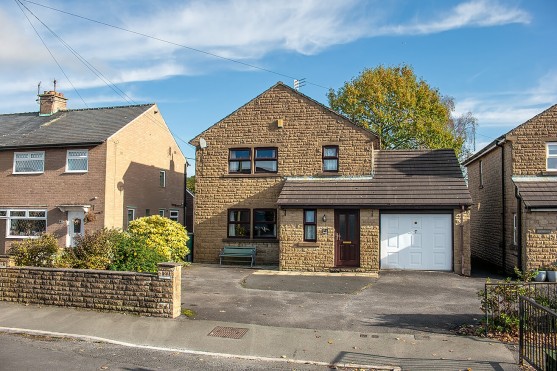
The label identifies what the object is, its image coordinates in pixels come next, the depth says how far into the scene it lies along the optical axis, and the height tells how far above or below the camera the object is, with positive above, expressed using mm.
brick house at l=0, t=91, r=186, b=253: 21602 +1697
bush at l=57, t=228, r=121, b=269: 11945 -1139
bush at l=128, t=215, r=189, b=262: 17875 -911
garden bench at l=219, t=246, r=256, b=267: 19219 -1737
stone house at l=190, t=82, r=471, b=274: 17172 +655
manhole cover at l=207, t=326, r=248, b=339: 9102 -2410
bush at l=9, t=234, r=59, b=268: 12383 -1205
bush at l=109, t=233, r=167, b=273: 11711 -1206
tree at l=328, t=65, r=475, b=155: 33062 +7448
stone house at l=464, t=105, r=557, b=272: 16047 +671
